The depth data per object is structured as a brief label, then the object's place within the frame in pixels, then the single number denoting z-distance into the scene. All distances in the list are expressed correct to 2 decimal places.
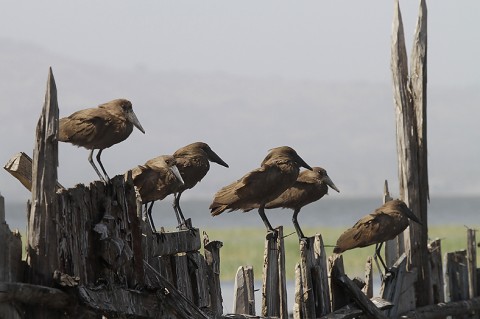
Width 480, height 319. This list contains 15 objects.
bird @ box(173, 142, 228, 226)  20.64
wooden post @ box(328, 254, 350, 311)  17.53
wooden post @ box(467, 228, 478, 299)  22.45
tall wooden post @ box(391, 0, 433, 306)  21.03
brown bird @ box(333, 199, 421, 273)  20.61
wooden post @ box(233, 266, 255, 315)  16.41
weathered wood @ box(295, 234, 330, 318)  16.66
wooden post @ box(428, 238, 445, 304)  21.37
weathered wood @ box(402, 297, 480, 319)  20.12
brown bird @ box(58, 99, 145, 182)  18.59
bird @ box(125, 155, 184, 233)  18.36
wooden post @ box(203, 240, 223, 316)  15.52
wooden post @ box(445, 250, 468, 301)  22.00
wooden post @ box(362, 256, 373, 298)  19.53
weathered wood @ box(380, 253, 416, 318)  20.19
